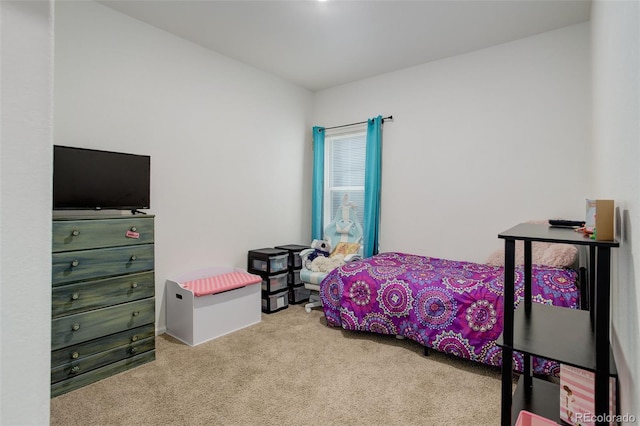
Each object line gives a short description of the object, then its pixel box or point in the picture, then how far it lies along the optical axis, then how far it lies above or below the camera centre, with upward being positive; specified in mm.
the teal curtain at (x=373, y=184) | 3982 +348
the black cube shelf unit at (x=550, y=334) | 1063 -494
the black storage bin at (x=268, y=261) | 3562 -568
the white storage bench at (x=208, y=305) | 2766 -864
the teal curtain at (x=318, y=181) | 4492 +419
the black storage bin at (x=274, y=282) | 3537 -797
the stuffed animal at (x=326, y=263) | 3606 -581
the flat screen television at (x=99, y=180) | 2199 +212
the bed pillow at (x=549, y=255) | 2658 -348
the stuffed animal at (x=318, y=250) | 3852 -472
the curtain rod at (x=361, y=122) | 3960 +1152
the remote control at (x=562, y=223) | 1673 -43
